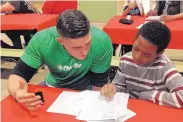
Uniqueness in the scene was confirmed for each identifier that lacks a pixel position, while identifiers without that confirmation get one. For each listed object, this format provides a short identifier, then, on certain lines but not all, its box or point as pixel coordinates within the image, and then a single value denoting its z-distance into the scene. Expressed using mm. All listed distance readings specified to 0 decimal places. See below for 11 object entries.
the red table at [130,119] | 971
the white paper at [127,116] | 963
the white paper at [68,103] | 1030
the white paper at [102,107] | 977
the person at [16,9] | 2863
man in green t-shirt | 1100
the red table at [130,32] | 2148
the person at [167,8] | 2765
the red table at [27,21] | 2434
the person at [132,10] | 2729
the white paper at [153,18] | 2403
